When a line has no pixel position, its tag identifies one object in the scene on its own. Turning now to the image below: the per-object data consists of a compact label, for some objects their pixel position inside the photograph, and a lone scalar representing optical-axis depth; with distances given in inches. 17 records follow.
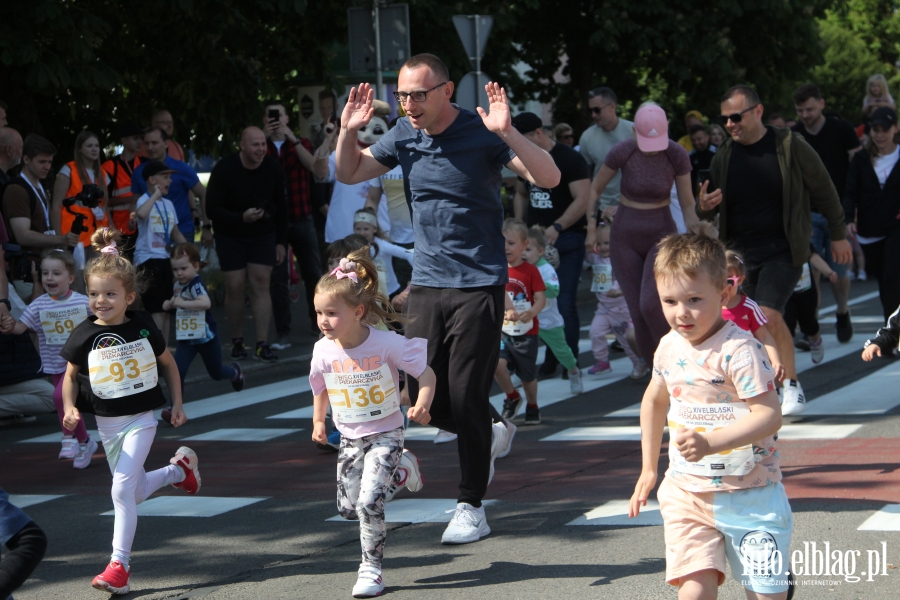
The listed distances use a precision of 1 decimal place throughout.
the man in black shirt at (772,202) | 610.7
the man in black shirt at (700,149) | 1239.7
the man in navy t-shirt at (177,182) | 896.8
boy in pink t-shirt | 283.6
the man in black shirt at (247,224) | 914.6
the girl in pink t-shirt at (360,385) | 382.8
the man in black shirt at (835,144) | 892.2
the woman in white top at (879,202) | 762.7
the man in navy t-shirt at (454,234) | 413.2
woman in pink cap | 600.4
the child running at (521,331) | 644.0
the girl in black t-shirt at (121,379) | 403.4
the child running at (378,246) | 697.3
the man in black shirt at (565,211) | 770.1
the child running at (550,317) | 685.8
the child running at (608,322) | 790.2
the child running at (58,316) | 601.5
